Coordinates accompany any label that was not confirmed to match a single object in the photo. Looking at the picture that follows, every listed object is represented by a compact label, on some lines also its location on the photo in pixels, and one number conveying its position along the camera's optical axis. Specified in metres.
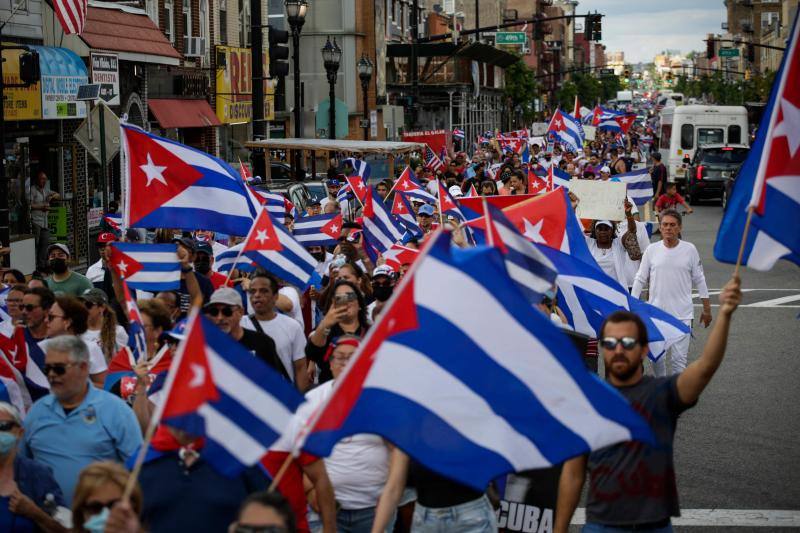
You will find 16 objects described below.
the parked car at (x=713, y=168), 40.72
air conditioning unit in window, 34.81
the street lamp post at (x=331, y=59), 31.23
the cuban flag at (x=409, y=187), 19.23
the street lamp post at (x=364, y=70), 36.31
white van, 47.28
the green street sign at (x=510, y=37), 48.06
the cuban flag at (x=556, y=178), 18.50
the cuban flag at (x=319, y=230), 14.35
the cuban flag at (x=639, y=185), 22.25
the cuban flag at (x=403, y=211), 16.48
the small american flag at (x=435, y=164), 29.88
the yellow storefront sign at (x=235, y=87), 37.19
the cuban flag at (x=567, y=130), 37.07
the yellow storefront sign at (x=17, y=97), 22.44
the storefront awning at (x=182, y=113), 31.73
